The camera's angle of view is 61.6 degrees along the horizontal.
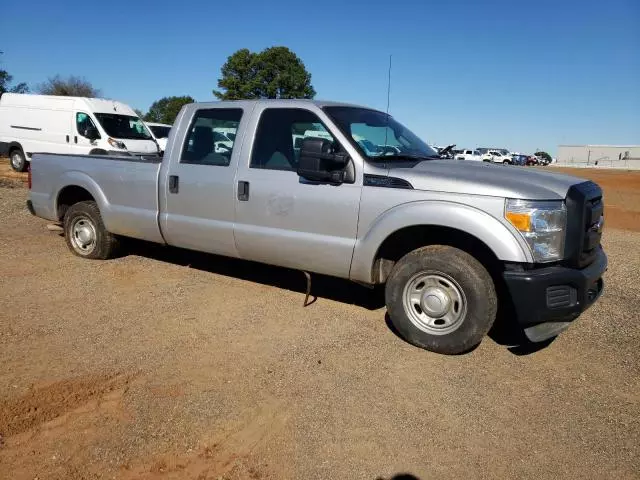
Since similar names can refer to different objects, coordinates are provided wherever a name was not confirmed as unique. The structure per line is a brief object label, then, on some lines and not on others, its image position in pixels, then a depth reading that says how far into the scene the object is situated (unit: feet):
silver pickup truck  12.85
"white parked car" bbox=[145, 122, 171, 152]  73.72
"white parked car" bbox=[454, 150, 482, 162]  168.69
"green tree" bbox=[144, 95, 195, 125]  227.20
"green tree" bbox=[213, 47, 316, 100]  171.73
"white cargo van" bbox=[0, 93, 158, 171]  50.44
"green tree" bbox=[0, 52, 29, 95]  122.62
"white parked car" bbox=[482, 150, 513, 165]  178.09
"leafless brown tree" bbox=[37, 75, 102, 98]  166.45
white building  270.40
